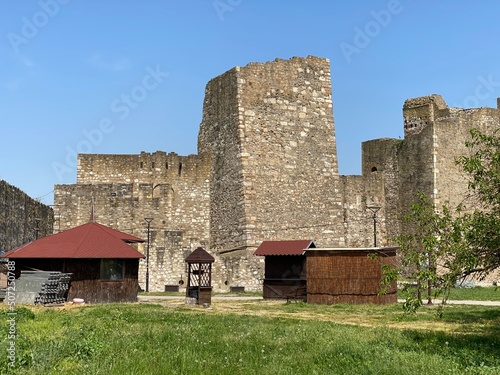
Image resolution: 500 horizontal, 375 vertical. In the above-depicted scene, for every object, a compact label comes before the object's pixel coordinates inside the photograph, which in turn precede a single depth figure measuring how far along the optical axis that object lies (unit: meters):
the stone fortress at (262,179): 32.69
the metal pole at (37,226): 33.92
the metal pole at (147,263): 34.92
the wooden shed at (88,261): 24.66
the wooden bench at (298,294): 26.83
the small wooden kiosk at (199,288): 24.02
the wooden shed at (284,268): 27.14
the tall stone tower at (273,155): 32.41
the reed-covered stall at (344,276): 24.58
